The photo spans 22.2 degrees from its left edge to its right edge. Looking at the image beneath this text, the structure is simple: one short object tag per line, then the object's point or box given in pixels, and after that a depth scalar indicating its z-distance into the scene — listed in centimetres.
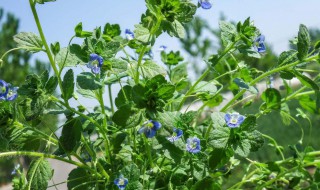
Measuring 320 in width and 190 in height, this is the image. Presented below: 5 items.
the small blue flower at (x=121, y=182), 47
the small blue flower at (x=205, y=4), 50
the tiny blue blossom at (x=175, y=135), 47
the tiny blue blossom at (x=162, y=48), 62
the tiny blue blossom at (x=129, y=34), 55
